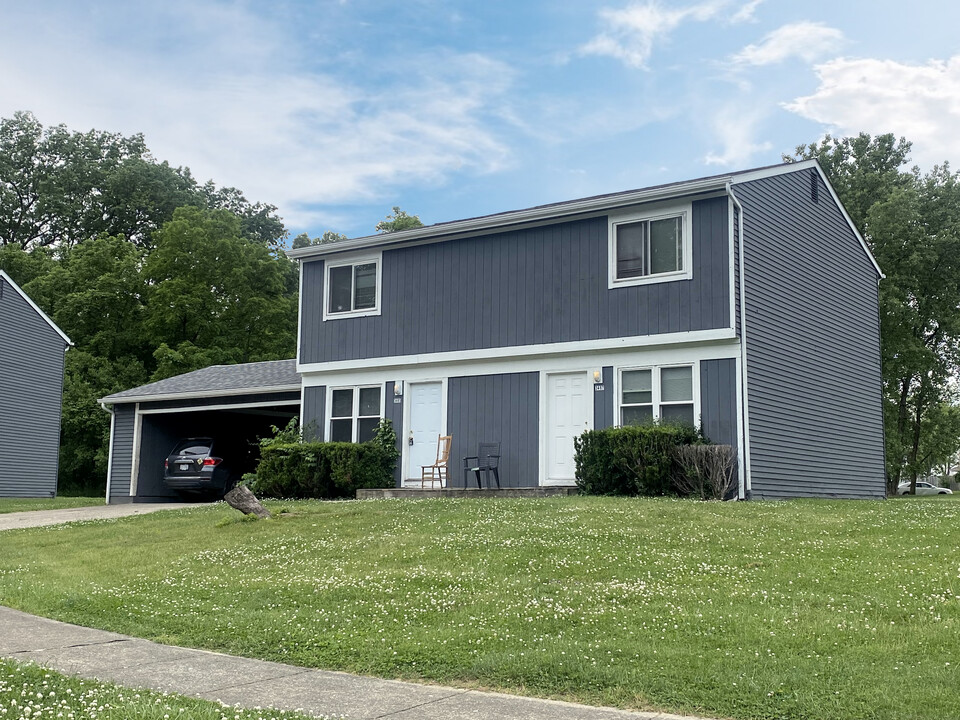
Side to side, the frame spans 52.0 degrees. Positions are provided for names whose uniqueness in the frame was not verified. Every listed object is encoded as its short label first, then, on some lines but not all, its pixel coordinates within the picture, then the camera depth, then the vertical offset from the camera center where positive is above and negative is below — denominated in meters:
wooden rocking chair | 19.42 +0.11
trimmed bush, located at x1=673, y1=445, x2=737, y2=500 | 16.03 +0.12
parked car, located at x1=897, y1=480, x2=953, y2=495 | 53.82 -0.42
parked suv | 24.59 +0.00
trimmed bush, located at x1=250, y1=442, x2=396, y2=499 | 19.73 +0.03
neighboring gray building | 32.34 +2.39
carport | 24.65 +1.45
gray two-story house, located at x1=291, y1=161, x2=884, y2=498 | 17.36 +2.81
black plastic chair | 19.09 +0.26
